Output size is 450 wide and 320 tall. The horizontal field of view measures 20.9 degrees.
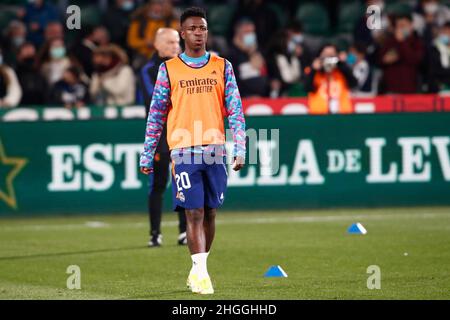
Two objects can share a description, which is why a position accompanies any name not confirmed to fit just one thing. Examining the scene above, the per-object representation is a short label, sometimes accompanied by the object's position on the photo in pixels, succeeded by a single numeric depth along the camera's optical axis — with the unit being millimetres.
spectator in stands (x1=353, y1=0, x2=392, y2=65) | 22859
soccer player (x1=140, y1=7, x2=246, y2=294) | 10703
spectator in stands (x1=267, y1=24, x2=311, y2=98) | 22234
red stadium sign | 19719
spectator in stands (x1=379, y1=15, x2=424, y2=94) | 21859
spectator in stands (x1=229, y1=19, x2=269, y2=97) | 21250
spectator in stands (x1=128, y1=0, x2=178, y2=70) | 21422
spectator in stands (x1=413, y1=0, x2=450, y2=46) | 23766
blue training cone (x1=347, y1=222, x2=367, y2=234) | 15609
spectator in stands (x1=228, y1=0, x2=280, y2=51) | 23531
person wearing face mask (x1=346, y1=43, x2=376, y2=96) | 22484
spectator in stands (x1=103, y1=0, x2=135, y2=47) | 22828
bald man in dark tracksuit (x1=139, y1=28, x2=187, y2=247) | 14305
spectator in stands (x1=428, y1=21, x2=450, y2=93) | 22062
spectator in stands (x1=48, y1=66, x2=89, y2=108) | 20438
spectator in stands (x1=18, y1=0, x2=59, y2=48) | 22734
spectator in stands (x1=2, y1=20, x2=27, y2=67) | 22031
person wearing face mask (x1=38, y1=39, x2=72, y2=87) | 21250
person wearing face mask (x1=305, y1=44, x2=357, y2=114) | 19891
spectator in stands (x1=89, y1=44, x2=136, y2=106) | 20516
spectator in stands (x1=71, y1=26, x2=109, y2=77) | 21828
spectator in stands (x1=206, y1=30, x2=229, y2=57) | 21453
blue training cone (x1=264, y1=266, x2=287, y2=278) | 11914
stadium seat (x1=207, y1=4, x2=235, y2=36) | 24562
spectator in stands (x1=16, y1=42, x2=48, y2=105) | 20828
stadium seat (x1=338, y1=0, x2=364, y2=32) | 25484
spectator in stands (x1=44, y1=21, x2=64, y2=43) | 21562
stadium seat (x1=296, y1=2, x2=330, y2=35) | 25453
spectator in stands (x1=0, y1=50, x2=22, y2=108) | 20125
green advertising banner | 17953
